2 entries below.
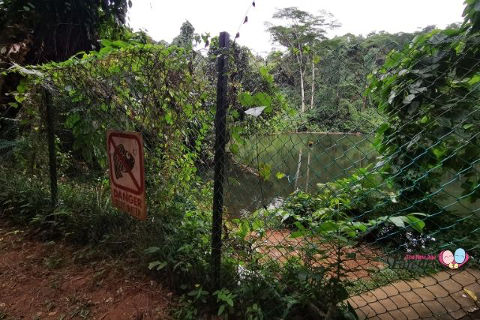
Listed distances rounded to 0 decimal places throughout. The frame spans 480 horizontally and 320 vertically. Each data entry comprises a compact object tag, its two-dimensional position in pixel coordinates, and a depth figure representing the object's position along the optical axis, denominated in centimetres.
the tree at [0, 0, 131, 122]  404
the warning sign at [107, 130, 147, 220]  157
